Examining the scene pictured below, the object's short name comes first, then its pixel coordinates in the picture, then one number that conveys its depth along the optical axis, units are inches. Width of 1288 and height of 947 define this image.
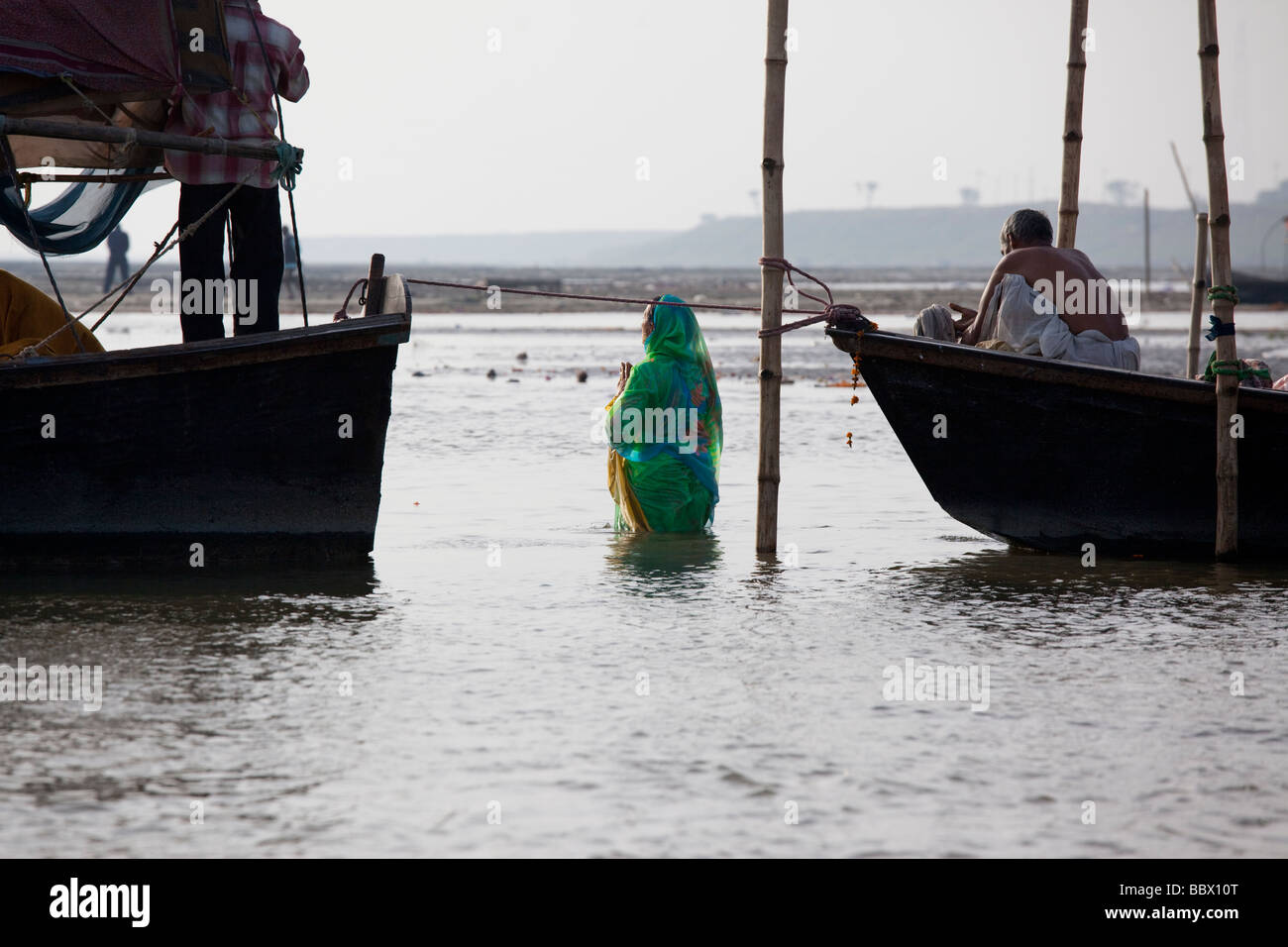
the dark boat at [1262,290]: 2091.5
